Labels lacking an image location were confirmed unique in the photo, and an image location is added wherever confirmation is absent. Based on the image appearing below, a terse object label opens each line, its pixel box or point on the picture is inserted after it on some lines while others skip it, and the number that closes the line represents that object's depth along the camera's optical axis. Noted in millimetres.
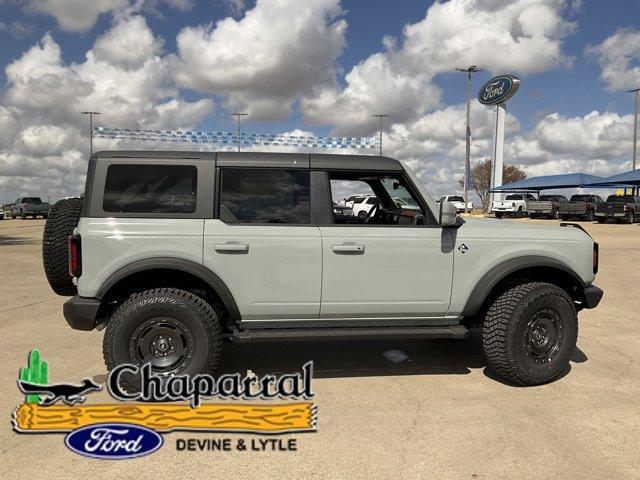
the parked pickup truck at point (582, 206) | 30222
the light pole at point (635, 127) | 44219
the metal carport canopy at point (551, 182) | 35969
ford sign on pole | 43438
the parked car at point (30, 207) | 33344
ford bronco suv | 3588
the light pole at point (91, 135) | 45416
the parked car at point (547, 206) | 31923
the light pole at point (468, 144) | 39031
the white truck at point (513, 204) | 34250
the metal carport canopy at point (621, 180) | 30942
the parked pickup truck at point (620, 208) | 27562
